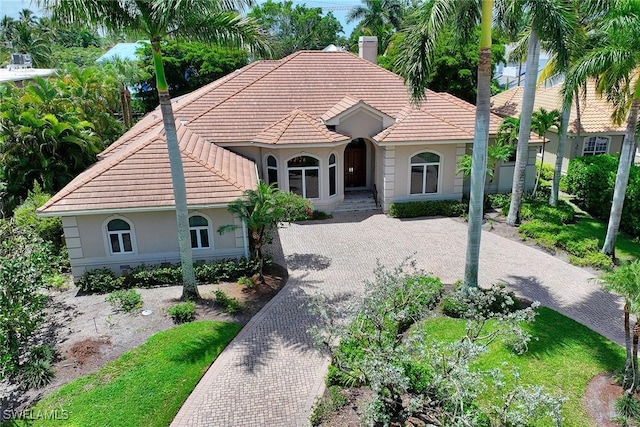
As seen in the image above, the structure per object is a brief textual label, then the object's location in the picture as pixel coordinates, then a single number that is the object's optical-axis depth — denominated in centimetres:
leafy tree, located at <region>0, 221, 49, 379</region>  1190
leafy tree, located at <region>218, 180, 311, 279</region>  1592
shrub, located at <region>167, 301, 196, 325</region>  1444
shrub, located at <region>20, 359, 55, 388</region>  1164
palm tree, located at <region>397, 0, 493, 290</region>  1305
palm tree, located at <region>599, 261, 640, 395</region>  1005
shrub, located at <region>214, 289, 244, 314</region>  1507
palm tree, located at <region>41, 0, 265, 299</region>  1227
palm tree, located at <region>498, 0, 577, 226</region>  1406
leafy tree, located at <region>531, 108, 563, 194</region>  2178
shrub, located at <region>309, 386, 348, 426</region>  1041
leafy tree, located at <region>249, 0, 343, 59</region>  7144
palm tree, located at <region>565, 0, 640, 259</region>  1459
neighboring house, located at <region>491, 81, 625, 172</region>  2800
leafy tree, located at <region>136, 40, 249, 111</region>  4578
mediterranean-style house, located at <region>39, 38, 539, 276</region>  1712
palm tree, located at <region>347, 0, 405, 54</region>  5744
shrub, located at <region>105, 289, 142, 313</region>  1510
